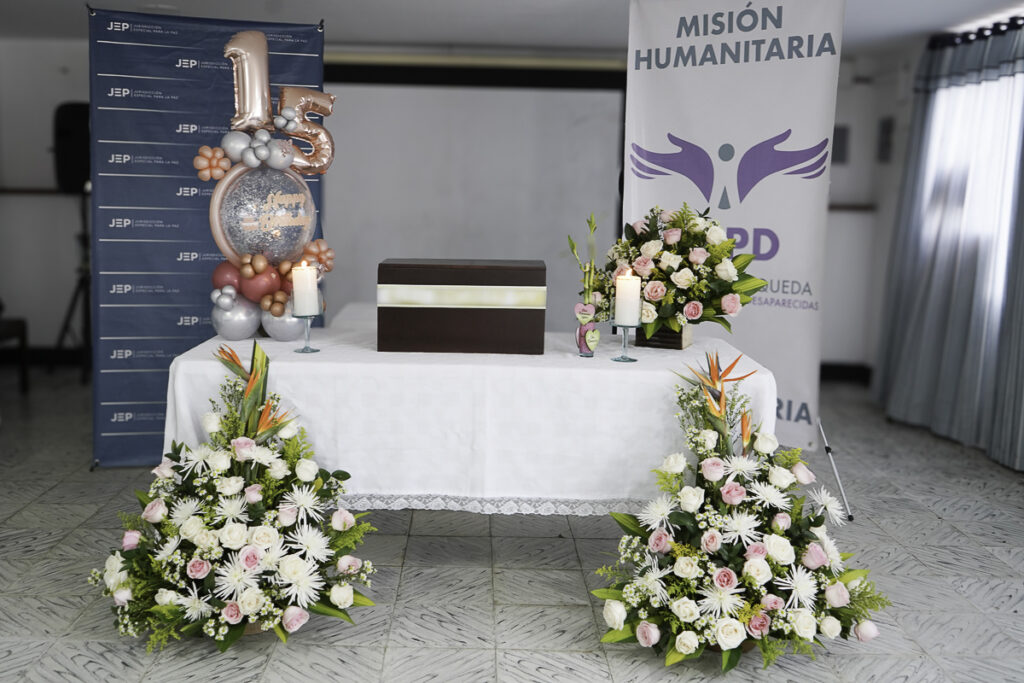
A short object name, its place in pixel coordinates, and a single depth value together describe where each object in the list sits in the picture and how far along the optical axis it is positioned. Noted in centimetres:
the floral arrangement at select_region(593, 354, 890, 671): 229
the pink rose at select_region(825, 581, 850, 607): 231
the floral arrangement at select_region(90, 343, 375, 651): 231
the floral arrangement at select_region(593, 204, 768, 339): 277
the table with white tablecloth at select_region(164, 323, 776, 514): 261
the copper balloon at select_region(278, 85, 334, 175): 287
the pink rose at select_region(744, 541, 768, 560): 229
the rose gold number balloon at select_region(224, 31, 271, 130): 279
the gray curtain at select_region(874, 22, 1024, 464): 465
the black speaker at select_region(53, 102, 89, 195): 602
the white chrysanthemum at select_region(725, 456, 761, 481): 242
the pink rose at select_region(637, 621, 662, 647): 233
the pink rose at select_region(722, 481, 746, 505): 235
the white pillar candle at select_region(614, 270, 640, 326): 270
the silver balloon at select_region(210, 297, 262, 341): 281
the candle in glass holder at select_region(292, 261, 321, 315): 268
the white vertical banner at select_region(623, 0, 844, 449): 355
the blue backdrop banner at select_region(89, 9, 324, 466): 390
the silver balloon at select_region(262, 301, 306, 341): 284
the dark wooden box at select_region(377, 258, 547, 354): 272
